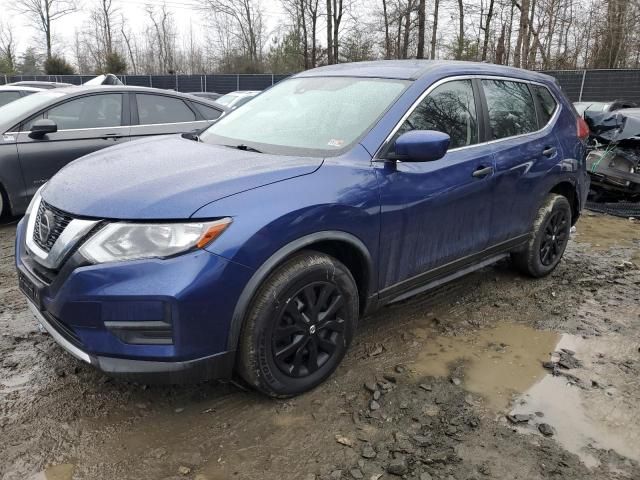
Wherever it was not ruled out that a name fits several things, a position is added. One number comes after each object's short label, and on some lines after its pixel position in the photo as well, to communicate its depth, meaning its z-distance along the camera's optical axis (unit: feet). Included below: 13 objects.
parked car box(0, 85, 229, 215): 18.48
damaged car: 23.56
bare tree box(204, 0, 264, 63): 146.82
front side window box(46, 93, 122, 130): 19.63
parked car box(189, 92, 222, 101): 58.15
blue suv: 7.52
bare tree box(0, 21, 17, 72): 157.58
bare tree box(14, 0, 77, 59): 151.12
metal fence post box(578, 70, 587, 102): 61.23
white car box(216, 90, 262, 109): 44.91
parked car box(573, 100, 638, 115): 34.92
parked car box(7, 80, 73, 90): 39.89
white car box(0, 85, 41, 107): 28.08
